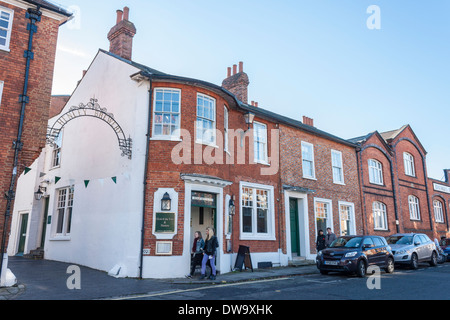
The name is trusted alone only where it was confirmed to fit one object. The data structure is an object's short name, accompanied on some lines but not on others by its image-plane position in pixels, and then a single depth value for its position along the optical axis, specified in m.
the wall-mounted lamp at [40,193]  19.33
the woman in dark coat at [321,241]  16.31
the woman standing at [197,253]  12.38
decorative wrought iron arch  12.96
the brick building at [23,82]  10.57
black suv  12.60
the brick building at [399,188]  23.31
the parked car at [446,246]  20.81
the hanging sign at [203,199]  13.34
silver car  15.79
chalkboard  14.45
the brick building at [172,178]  12.64
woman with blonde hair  12.01
